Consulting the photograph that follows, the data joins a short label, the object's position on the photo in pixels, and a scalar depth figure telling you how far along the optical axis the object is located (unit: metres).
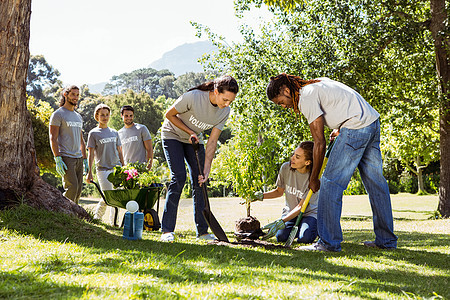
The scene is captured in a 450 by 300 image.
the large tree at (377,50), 10.13
